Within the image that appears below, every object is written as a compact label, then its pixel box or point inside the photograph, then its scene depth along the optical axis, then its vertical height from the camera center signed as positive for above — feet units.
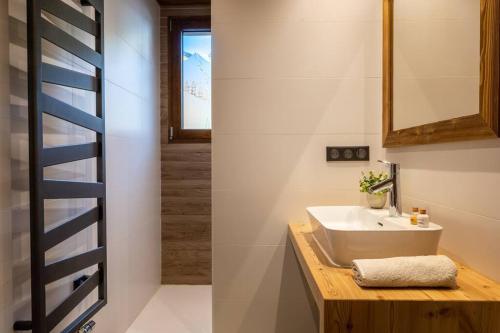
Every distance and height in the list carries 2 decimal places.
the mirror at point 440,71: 3.24 +1.07
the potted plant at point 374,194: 5.50 -0.52
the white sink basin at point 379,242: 3.53 -0.84
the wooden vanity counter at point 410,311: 2.75 -1.20
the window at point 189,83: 10.85 +2.45
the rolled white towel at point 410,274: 2.98 -0.98
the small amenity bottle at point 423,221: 3.78 -0.66
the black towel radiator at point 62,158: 4.01 +0.05
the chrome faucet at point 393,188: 4.80 -0.38
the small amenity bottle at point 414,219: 3.96 -0.67
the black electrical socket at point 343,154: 6.45 +0.12
